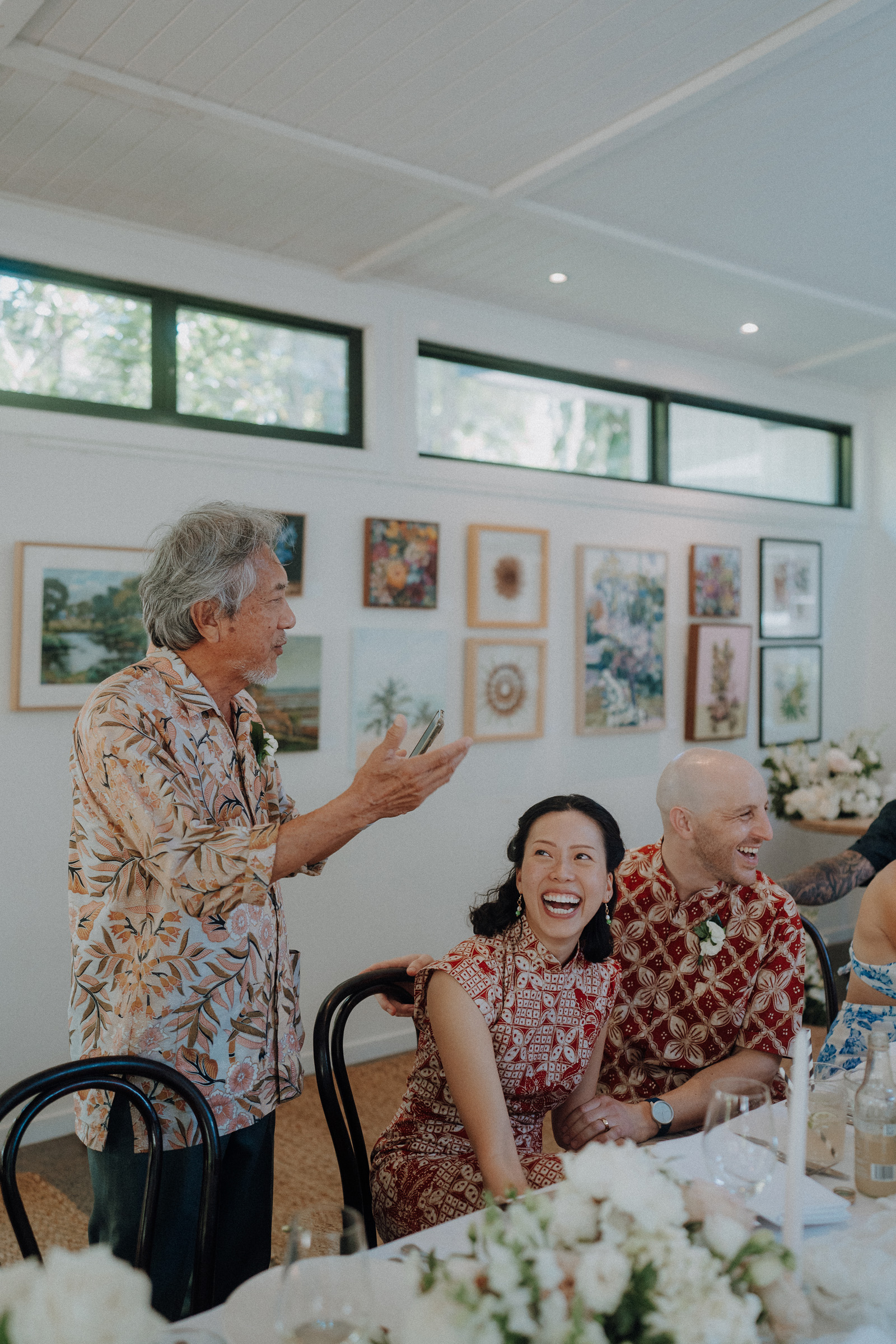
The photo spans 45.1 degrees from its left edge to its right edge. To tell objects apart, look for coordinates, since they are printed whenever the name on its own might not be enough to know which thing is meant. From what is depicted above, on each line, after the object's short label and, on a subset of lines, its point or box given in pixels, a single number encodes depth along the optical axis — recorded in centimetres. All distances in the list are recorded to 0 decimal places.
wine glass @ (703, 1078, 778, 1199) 130
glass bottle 153
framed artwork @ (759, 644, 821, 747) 581
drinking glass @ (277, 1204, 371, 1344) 97
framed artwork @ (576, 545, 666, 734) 494
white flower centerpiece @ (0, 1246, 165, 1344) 82
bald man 227
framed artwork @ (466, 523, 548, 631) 457
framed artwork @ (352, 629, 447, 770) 427
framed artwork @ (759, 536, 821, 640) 582
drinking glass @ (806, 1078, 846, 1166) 162
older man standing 180
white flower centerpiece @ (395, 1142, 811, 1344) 88
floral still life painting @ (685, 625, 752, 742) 538
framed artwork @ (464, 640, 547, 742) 456
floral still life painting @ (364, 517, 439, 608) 427
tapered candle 117
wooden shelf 518
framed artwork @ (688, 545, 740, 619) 541
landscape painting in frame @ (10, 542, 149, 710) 349
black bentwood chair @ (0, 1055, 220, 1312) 156
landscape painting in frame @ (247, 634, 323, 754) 401
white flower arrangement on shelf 533
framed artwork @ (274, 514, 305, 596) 404
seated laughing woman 188
